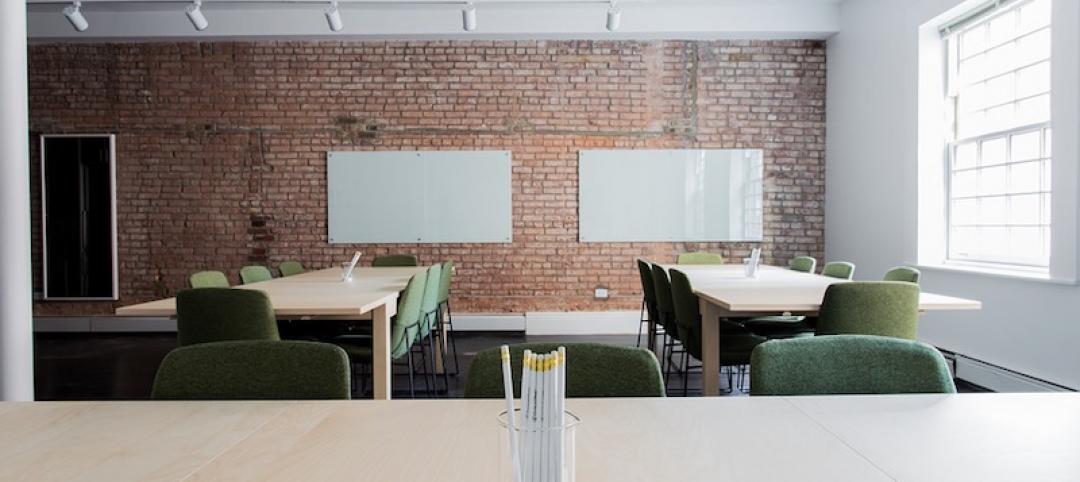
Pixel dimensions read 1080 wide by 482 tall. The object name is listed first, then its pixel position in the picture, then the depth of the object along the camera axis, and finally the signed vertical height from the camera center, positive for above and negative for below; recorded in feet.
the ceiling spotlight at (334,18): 20.52 +6.71
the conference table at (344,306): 10.28 -1.25
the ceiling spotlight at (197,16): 20.05 +6.62
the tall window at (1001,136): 15.03 +2.36
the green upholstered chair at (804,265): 18.35 -1.01
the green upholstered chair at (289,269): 18.22 -1.15
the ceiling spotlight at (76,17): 20.08 +6.59
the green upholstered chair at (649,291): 16.19 -1.58
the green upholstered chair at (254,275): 15.56 -1.14
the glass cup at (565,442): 2.77 -0.93
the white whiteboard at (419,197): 23.72 +1.16
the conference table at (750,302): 10.57 -1.20
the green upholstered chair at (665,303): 14.02 -1.63
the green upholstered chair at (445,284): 17.31 -1.50
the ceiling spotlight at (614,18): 20.43 +6.72
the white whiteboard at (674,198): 23.84 +1.15
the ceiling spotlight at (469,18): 20.27 +6.69
